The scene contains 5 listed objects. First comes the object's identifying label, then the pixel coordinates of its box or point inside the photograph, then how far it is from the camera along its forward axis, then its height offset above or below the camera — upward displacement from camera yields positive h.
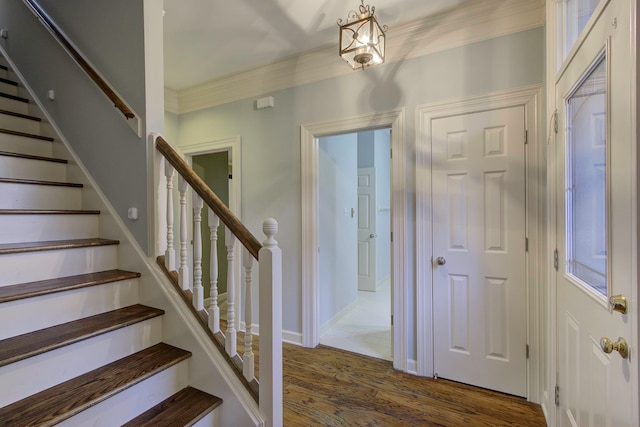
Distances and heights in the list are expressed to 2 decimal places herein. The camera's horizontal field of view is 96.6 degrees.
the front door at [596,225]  0.87 -0.05
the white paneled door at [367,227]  4.89 -0.25
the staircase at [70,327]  1.10 -0.52
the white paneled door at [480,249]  2.01 -0.27
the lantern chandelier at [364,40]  1.69 +1.04
